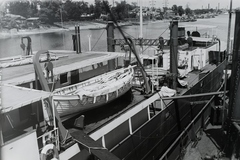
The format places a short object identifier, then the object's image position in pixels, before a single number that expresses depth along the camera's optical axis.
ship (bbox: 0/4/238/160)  8.24
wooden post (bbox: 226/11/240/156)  12.23
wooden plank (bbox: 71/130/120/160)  8.50
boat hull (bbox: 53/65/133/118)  10.57
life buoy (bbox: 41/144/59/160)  7.80
